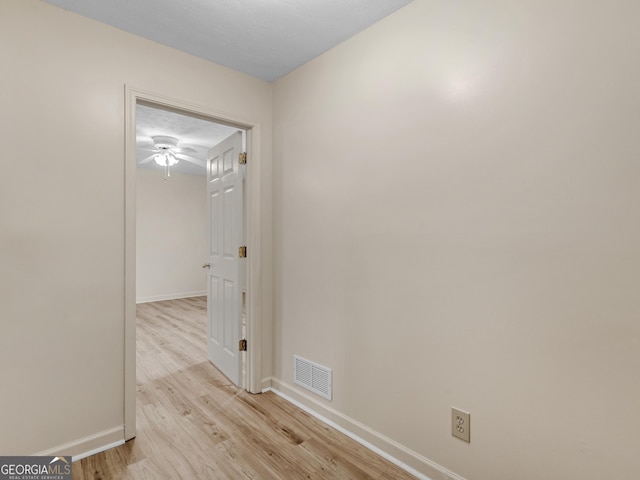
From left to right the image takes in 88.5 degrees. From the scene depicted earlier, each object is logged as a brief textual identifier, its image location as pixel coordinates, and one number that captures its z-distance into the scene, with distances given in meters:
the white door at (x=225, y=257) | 2.76
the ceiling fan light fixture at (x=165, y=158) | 4.79
